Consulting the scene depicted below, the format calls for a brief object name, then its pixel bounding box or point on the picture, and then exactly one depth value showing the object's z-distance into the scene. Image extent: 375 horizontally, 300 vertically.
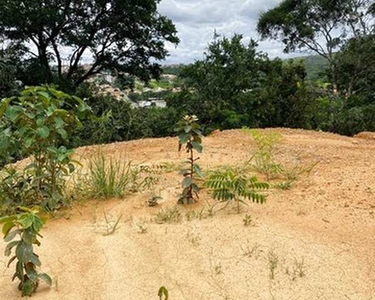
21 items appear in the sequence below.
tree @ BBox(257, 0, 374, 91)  13.61
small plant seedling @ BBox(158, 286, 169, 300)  1.59
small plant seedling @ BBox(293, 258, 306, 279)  1.83
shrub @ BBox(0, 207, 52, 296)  1.67
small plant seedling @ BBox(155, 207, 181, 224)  2.37
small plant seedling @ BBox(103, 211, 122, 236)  2.27
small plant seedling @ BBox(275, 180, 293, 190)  2.84
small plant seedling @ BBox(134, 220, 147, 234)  2.26
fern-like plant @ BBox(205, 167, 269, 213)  2.50
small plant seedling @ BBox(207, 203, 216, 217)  2.43
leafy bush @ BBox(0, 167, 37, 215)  2.59
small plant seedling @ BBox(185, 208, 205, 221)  2.39
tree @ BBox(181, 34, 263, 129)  9.72
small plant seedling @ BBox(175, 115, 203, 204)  2.58
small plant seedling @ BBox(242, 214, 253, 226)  2.29
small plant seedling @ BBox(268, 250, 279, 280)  1.85
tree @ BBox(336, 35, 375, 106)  13.57
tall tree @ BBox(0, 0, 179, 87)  9.93
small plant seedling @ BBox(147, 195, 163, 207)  2.62
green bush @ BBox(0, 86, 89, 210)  2.39
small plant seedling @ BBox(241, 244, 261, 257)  2.01
